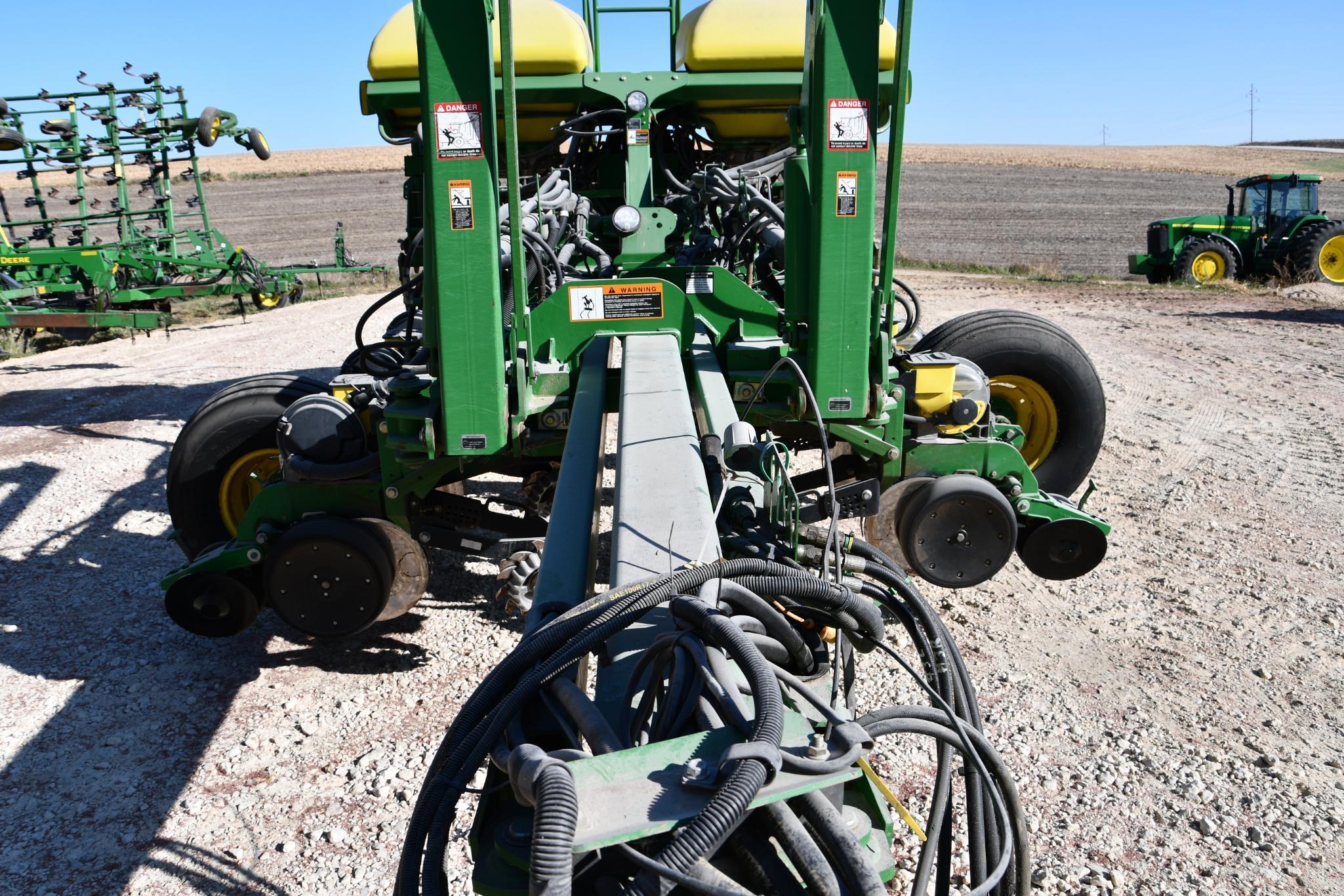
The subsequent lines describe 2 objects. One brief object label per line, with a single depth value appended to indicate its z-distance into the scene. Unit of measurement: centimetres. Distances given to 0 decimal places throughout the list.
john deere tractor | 1689
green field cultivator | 1336
